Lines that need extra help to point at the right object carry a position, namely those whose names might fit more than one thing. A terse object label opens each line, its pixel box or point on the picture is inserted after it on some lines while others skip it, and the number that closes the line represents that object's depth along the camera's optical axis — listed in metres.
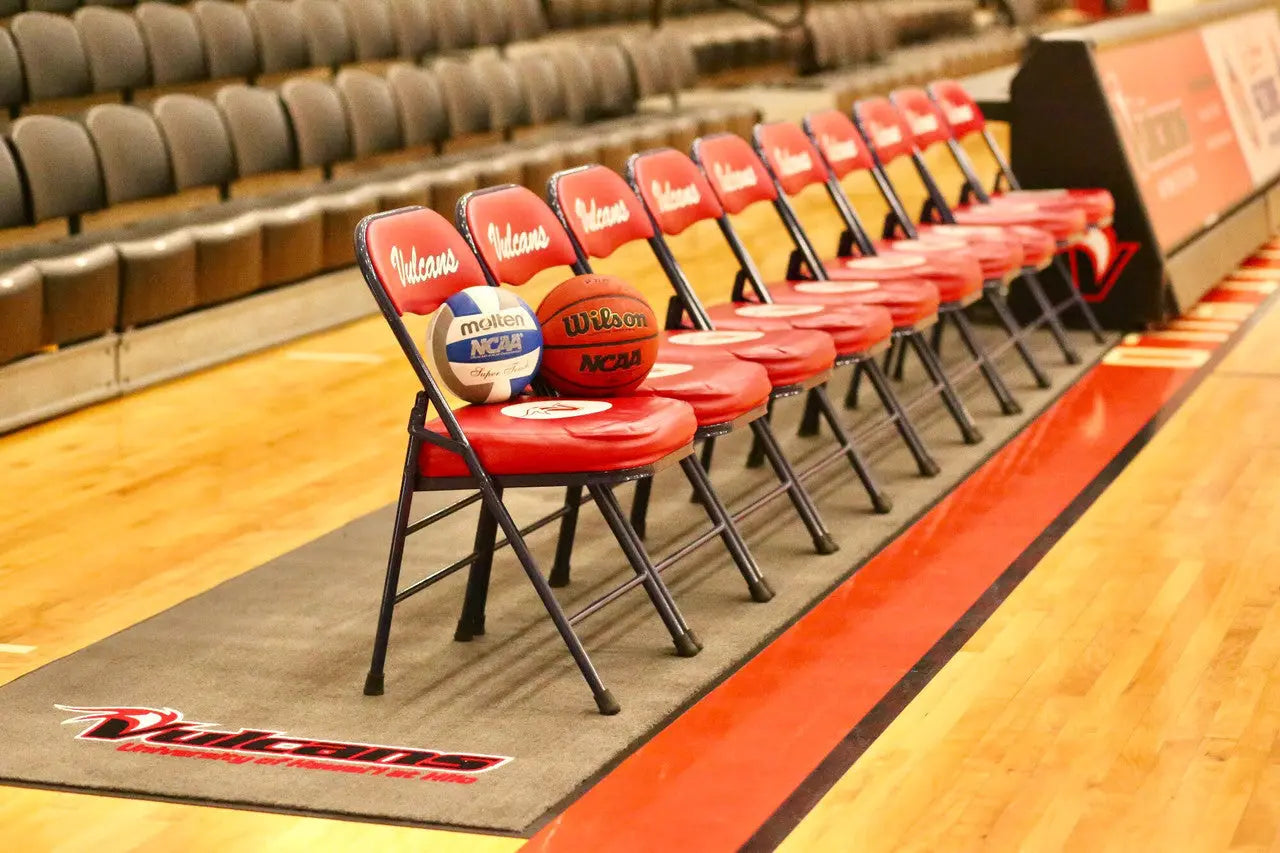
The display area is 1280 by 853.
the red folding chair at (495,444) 3.20
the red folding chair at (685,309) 4.00
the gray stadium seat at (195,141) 6.50
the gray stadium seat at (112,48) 6.73
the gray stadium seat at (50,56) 6.46
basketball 3.51
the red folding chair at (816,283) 4.68
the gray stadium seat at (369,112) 7.49
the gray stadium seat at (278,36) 7.65
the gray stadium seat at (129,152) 6.18
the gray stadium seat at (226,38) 7.34
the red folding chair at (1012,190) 6.23
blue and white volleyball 3.38
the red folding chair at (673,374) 3.63
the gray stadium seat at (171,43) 7.02
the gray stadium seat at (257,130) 6.86
